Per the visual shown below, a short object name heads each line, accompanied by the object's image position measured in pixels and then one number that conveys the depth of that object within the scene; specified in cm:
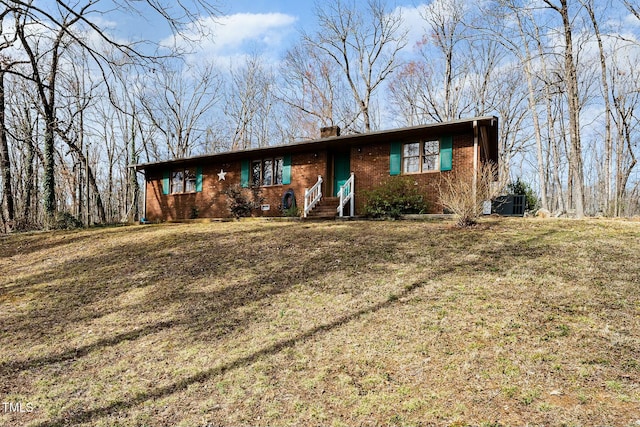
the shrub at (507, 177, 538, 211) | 1750
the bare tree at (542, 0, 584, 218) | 1250
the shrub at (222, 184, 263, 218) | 1442
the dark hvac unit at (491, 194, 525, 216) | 1367
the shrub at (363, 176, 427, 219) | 1168
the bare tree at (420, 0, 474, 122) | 2319
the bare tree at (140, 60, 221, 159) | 2819
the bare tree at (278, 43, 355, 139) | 2570
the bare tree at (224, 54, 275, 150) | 2859
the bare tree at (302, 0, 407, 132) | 2403
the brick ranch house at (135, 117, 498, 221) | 1171
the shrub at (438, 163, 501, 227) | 884
